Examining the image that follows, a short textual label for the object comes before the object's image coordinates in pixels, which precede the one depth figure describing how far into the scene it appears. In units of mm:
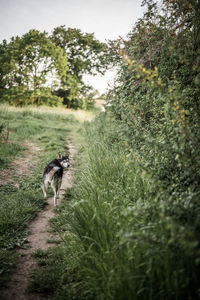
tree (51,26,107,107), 31172
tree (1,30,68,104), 26000
